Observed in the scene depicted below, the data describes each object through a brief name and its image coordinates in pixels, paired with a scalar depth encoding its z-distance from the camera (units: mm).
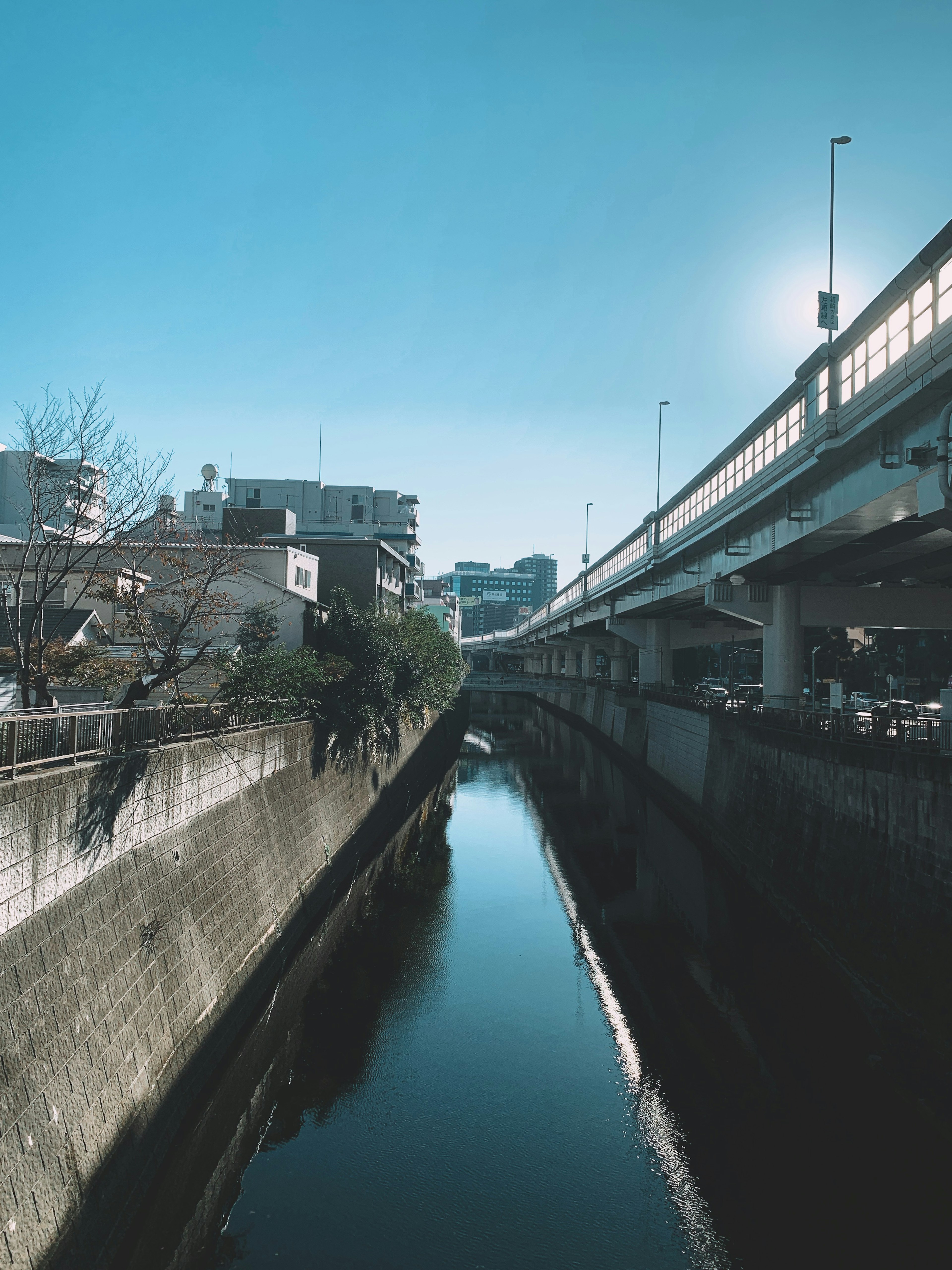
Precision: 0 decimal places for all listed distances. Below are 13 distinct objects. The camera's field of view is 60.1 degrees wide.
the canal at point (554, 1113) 11492
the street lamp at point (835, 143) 22078
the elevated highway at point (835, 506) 16625
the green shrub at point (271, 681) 23094
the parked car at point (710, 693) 40250
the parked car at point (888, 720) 20016
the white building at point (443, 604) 110625
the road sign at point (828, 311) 22062
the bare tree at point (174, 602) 18625
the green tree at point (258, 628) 30250
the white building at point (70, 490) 17828
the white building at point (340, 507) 95312
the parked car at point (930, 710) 27109
